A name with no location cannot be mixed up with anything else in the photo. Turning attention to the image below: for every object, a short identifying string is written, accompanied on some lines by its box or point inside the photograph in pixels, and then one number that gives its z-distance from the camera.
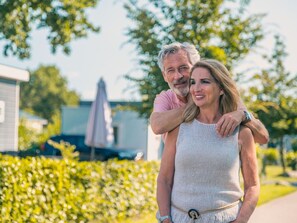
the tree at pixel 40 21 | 14.22
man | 2.97
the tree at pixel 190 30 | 13.80
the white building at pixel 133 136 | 31.91
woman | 2.79
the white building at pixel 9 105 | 16.92
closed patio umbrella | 16.75
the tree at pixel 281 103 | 26.38
